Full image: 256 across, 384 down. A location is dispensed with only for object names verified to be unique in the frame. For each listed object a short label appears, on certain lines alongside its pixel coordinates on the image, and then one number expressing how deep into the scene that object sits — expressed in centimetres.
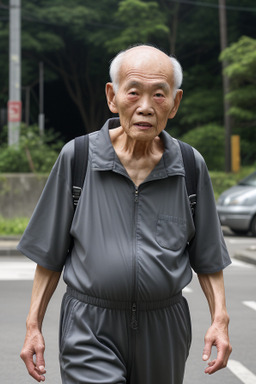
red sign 2031
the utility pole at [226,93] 2822
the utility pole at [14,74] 2050
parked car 1852
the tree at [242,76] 2709
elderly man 294
